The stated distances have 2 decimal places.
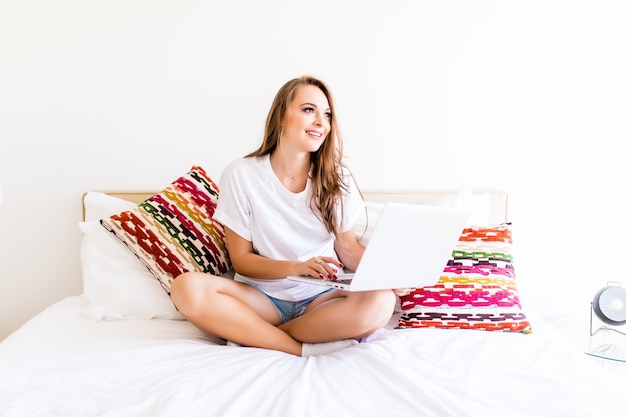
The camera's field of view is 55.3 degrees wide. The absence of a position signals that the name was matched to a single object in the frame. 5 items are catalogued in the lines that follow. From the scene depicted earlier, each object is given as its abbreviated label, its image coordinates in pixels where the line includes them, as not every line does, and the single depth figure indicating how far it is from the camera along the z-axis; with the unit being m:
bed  1.12
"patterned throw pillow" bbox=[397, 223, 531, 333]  1.69
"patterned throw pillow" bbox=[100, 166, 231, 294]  1.79
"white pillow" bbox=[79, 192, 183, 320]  1.76
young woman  1.55
